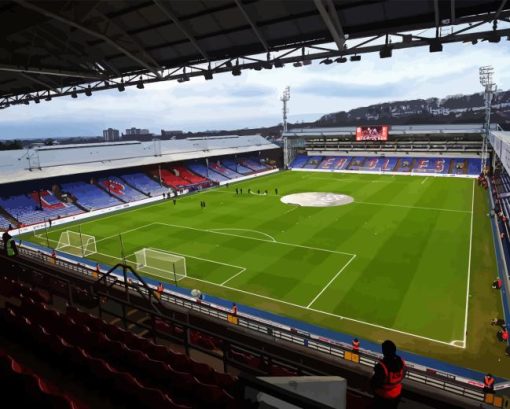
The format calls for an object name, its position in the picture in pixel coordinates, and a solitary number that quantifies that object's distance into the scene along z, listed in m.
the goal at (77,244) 26.31
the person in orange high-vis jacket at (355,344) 13.22
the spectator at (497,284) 18.08
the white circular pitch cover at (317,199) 38.88
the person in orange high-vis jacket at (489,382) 11.13
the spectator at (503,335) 14.11
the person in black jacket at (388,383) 3.73
